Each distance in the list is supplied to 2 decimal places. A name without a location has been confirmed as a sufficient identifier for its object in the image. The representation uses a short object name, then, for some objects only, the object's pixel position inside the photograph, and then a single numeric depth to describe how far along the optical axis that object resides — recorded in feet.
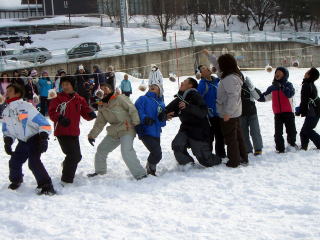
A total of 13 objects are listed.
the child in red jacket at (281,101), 25.85
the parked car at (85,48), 94.77
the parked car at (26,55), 82.23
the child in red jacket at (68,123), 21.18
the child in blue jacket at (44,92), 48.67
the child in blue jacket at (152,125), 22.07
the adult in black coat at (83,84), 49.67
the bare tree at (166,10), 155.33
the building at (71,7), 216.54
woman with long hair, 22.74
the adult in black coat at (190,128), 22.56
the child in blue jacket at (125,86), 53.06
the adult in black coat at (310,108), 26.04
